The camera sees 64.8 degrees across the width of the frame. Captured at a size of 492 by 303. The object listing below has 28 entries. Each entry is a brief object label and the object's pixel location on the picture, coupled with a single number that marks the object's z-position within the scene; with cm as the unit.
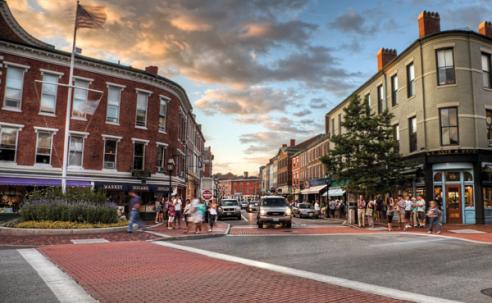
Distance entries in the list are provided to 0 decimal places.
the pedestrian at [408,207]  2232
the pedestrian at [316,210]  3756
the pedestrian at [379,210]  2666
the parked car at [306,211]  3747
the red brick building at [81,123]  2625
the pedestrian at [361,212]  2366
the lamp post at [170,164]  2351
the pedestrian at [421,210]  2233
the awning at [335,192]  4122
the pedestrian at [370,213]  2338
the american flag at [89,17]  2048
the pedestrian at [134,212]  1714
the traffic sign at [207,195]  2125
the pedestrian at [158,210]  2692
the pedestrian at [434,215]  1867
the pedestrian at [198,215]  1847
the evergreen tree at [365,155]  2431
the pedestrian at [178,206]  2265
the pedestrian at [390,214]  2098
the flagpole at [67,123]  1978
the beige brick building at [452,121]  2378
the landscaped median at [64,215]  1678
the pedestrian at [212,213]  2012
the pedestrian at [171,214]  2142
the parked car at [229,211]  3253
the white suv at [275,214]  2208
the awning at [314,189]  4786
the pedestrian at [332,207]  3777
